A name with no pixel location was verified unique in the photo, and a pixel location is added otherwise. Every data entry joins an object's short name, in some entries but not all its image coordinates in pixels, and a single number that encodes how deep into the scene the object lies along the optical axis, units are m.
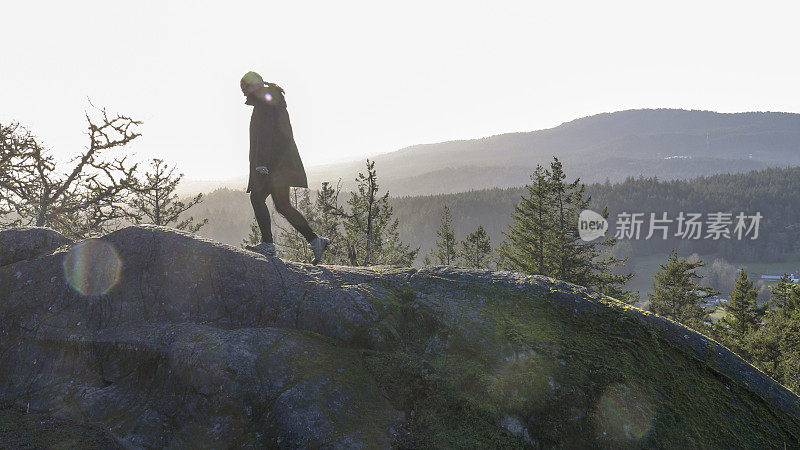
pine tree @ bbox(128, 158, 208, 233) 28.62
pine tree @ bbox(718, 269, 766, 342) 24.91
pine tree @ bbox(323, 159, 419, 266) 28.46
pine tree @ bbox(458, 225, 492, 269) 38.91
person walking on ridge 6.45
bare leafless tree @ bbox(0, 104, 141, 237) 13.93
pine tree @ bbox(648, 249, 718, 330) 30.83
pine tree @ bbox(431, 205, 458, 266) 39.78
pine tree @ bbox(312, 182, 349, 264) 32.78
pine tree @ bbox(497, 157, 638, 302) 25.98
